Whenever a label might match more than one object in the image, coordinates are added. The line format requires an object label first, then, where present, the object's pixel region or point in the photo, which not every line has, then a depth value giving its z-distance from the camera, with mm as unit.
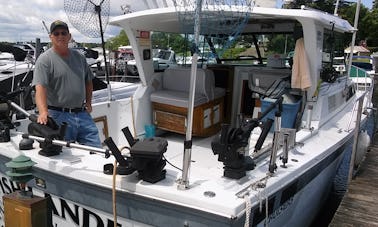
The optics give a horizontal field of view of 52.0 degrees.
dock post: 2547
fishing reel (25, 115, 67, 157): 2879
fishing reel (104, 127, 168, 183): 2385
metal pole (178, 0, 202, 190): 2291
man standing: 3352
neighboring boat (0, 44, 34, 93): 6554
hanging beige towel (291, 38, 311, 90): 4004
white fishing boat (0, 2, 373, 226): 2447
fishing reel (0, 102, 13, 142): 3367
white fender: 5504
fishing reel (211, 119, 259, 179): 2512
